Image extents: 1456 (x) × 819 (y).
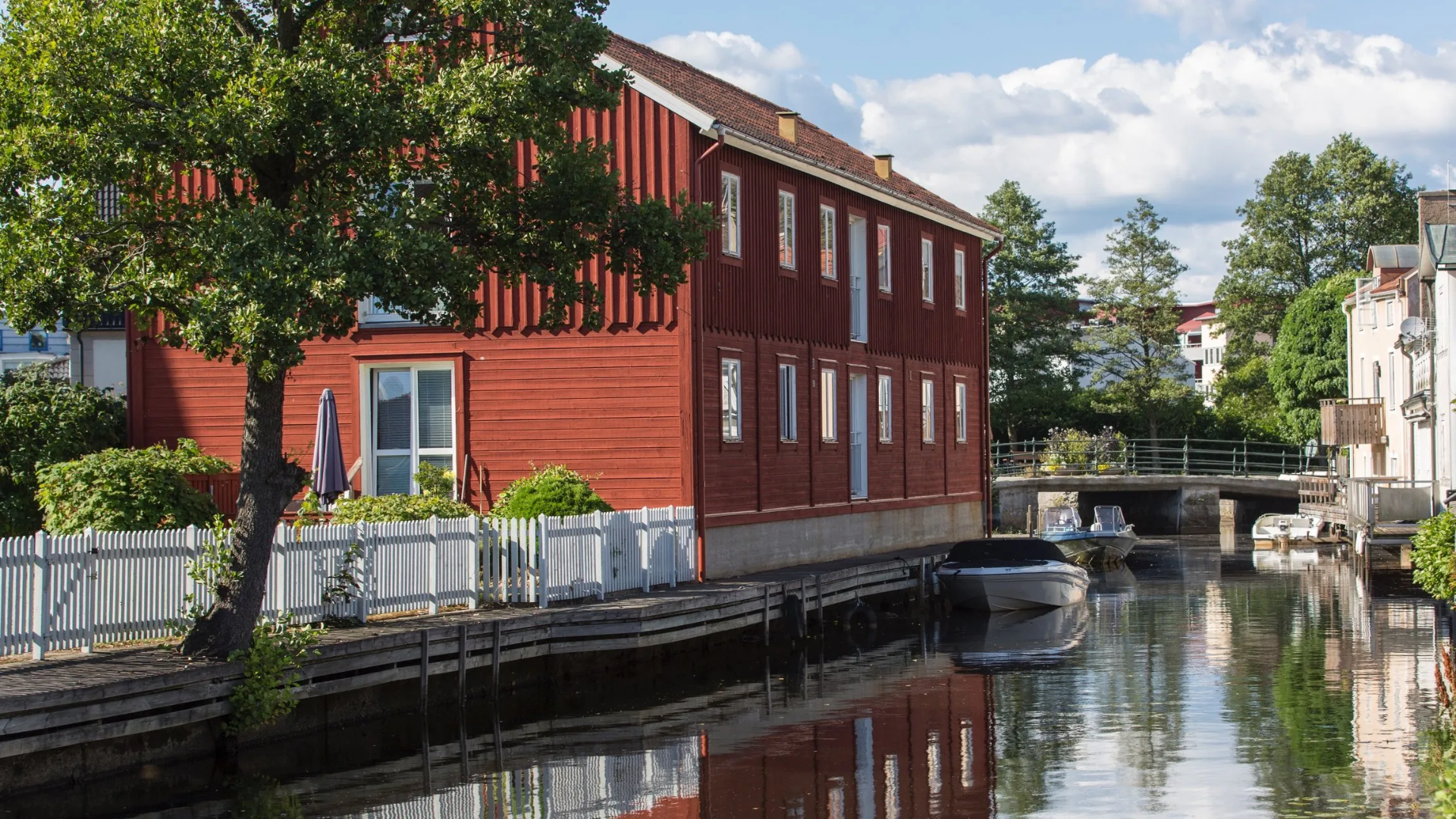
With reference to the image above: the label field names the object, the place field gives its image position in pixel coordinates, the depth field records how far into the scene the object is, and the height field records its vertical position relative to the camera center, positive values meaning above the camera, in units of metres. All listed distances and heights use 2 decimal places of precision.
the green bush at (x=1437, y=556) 25.30 -1.51
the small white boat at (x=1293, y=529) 50.94 -2.11
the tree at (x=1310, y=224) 73.12 +9.71
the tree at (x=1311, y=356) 67.19 +3.82
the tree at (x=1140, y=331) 70.62 +5.36
